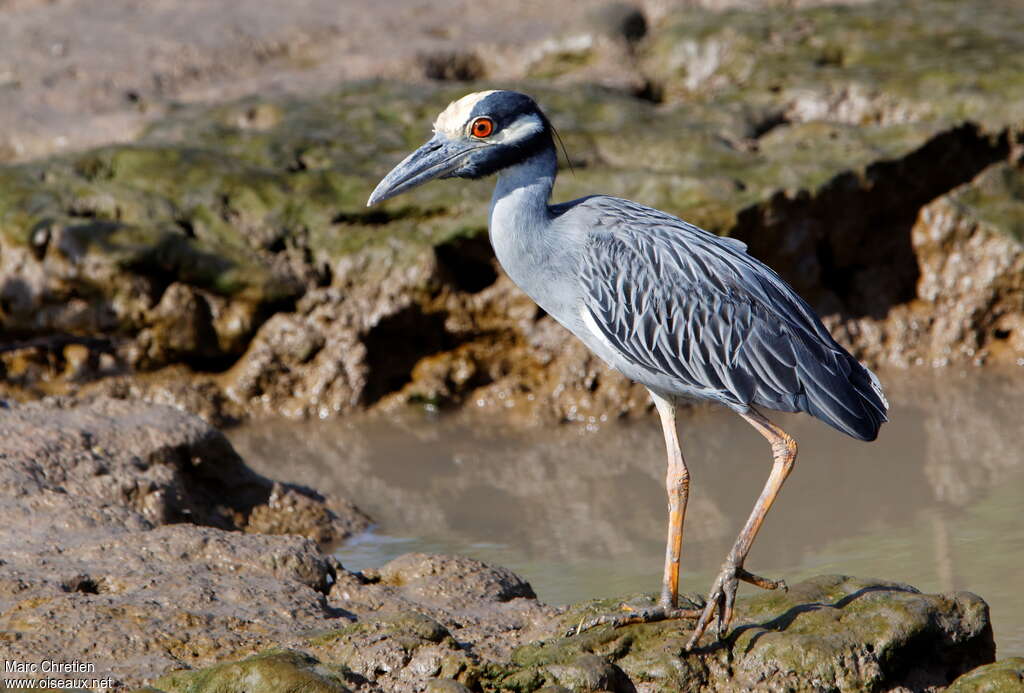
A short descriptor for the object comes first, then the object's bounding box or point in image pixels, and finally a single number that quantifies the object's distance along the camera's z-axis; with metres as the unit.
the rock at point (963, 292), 18.31
